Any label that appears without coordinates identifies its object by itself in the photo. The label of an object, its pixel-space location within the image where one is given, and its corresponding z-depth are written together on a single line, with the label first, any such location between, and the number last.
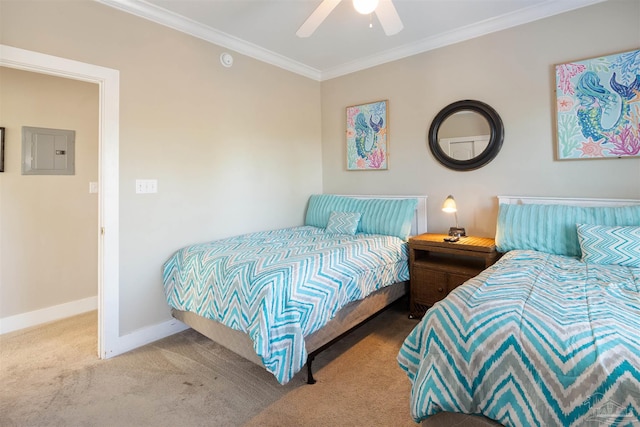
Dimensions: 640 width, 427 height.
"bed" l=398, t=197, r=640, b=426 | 0.93
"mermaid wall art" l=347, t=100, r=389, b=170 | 3.59
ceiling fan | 1.74
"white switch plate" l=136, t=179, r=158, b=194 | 2.49
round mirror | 2.88
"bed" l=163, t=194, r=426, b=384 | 1.76
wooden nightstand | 2.60
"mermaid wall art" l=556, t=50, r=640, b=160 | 2.31
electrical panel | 2.91
